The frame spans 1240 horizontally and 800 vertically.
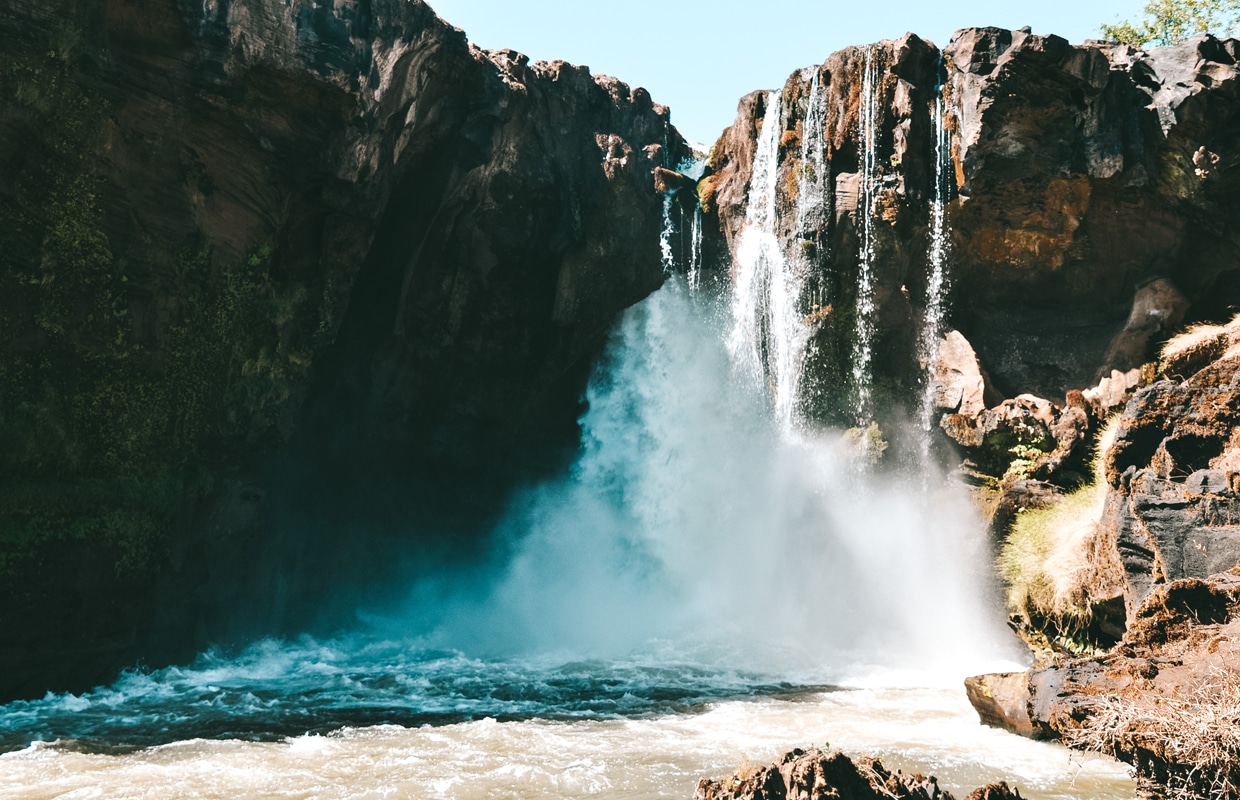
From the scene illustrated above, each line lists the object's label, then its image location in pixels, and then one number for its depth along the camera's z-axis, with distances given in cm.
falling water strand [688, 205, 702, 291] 2039
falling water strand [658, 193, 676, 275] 2036
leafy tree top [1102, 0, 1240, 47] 2748
